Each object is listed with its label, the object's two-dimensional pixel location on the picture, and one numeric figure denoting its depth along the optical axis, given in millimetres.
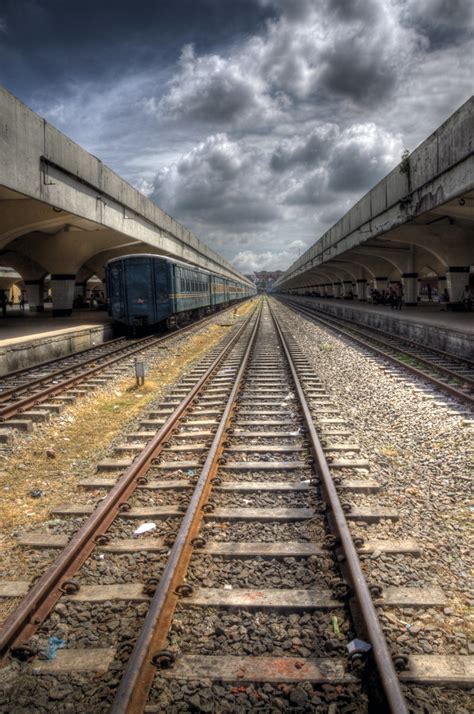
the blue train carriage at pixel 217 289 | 37512
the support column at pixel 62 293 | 27688
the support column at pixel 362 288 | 50000
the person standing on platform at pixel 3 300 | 29094
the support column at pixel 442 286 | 43131
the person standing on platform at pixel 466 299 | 27880
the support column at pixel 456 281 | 26594
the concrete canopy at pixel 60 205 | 13352
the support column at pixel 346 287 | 61219
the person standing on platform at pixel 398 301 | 30922
